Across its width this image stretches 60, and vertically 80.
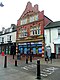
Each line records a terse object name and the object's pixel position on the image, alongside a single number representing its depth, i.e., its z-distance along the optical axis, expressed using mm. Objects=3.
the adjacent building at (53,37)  11260
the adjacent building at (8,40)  16102
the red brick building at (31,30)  12529
